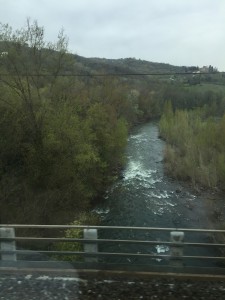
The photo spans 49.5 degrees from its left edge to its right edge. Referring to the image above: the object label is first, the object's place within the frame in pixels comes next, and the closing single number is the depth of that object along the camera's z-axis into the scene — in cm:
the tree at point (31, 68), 1621
